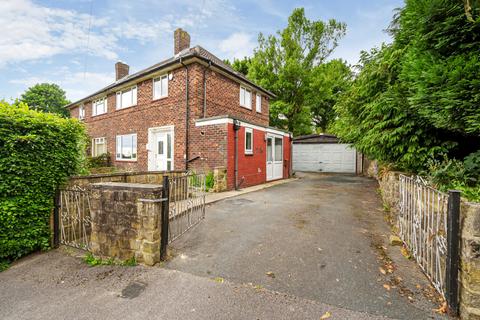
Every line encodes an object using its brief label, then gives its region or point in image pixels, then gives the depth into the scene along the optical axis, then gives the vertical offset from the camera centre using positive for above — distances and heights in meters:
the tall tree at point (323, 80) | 18.58 +7.13
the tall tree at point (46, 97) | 32.06 +9.66
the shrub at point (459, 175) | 2.84 -0.25
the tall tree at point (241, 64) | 23.94 +11.01
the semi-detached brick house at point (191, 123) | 9.20 +1.77
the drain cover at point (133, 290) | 2.42 -1.63
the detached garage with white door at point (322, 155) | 17.25 +0.25
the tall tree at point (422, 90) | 2.88 +1.21
